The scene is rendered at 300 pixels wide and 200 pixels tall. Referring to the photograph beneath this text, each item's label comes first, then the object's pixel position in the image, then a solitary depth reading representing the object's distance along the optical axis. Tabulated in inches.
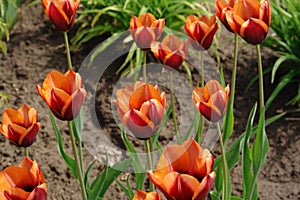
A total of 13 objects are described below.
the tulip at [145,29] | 60.1
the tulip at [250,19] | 57.1
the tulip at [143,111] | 53.2
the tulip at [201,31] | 59.8
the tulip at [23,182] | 50.8
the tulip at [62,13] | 60.0
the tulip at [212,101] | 53.9
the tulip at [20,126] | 56.1
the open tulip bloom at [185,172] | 49.1
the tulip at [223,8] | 58.7
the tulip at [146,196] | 49.6
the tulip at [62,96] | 54.1
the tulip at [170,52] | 59.3
